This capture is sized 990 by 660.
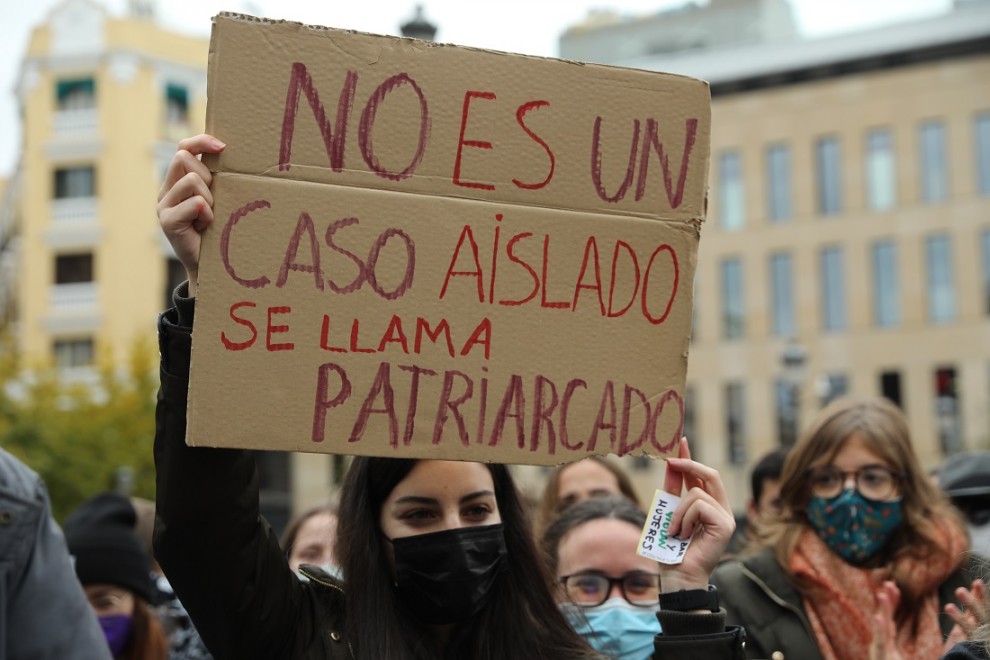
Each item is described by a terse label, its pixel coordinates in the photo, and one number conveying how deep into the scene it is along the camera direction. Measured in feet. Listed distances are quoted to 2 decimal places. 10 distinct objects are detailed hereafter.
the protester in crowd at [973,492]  15.35
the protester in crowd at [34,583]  7.81
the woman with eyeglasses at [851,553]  12.37
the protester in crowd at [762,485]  19.45
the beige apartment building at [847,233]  118.42
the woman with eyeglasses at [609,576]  11.79
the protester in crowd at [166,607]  16.26
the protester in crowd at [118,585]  14.06
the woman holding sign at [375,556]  8.15
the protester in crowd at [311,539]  15.70
